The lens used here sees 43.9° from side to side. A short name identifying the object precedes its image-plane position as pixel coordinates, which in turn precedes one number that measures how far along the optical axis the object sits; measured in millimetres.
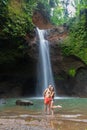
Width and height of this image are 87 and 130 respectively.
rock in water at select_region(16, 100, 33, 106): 6900
